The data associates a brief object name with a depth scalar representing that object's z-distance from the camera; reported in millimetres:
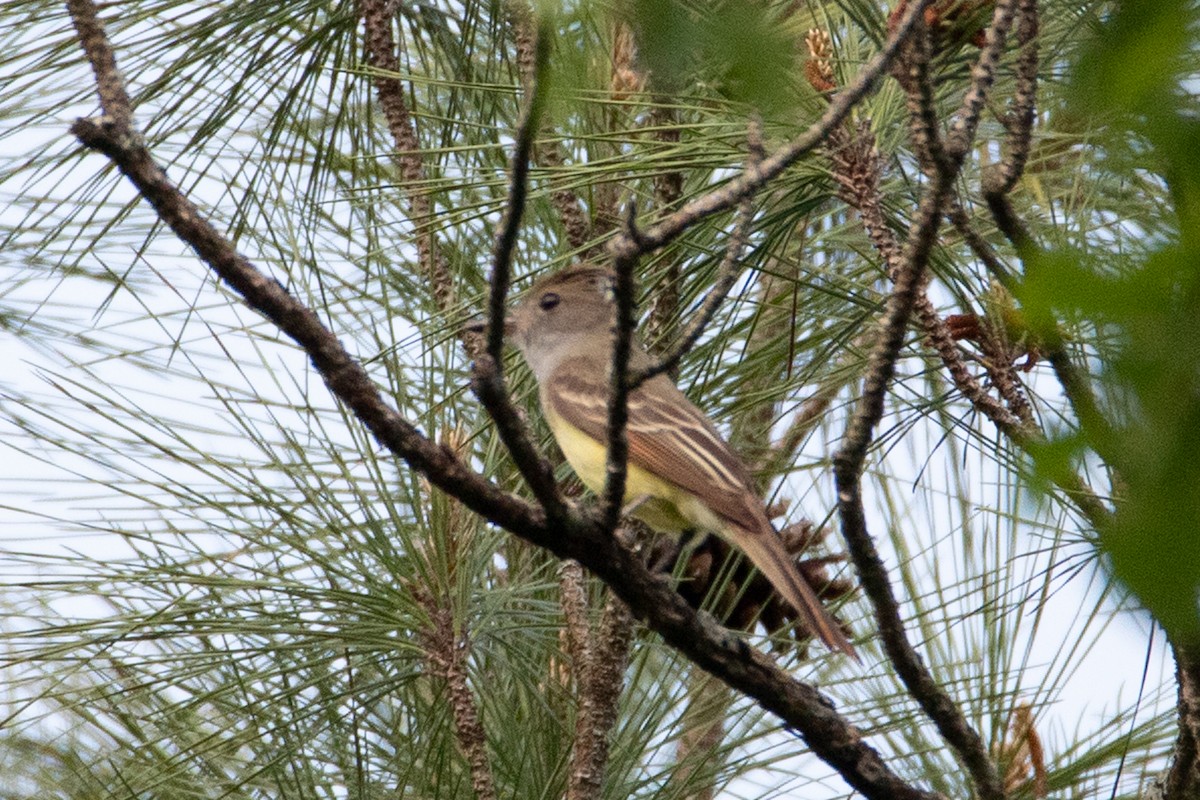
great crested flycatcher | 6793
